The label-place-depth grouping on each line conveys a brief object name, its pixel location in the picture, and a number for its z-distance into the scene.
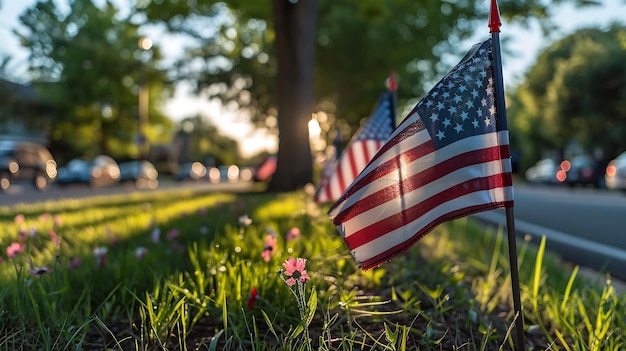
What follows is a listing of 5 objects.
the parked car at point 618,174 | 24.71
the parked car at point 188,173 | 58.78
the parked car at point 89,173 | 34.31
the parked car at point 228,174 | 71.04
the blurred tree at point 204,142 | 131.98
